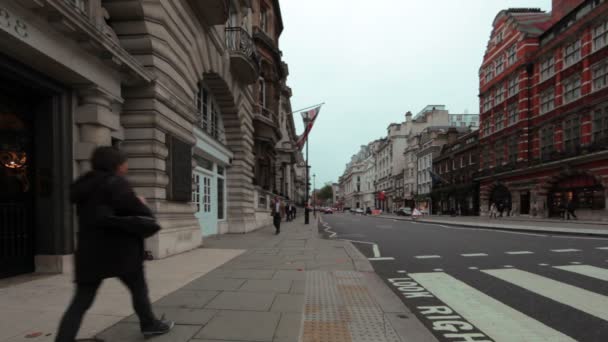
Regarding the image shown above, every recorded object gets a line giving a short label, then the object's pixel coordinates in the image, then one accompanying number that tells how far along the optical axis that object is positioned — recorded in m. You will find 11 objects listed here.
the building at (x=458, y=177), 45.07
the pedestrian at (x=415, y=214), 34.12
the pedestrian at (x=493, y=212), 34.19
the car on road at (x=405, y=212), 51.09
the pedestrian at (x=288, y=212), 30.01
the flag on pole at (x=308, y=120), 24.09
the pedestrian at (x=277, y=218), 14.85
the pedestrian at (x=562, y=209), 28.25
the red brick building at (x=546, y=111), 26.00
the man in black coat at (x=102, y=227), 2.62
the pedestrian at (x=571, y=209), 26.66
